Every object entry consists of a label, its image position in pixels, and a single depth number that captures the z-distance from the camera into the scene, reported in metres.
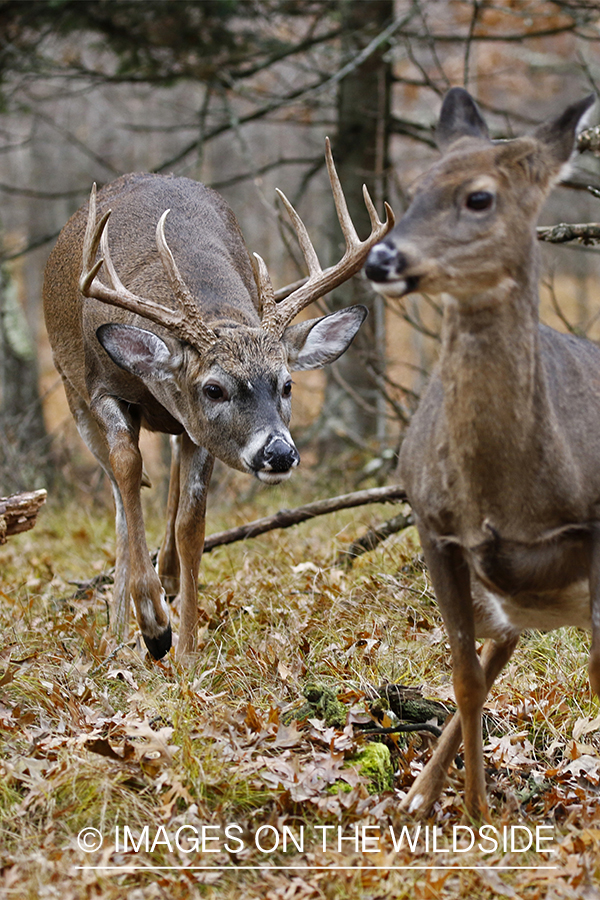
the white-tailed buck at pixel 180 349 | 10.89
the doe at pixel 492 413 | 6.36
